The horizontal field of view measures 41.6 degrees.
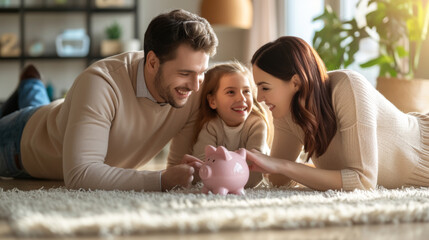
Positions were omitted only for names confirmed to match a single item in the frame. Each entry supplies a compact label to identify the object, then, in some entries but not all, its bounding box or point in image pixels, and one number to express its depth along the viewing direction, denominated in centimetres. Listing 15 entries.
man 186
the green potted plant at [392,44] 291
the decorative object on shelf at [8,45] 595
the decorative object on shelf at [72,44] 598
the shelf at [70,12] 592
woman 182
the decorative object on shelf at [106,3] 603
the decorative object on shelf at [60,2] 605
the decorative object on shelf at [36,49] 597
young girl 219
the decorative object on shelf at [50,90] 540
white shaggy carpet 117
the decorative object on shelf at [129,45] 592
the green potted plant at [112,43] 597
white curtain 570
